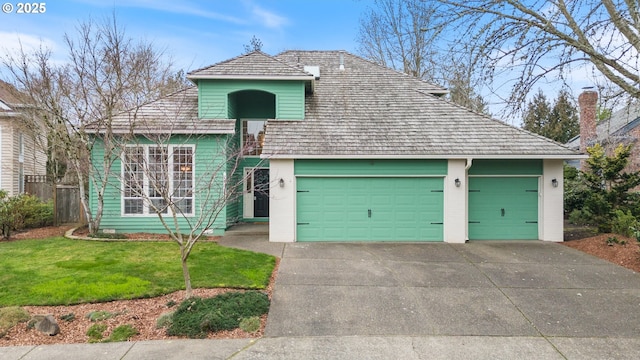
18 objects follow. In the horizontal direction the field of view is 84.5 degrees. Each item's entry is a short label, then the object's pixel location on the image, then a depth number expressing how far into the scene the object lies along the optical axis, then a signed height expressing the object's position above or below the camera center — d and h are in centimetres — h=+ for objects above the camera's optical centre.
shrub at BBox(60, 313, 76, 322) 479 -180
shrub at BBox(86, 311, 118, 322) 480 -178
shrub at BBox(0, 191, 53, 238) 1016 -86
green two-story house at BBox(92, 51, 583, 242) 1001 +50
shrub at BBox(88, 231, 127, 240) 1003 -143
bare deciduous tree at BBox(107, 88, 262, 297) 1029 +105
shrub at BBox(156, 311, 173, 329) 460 -177
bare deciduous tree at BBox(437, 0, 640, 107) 594 +257
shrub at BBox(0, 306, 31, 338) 452 -174
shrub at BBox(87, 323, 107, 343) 436 -185
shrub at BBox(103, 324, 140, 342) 435 -185
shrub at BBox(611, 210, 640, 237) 935 -95
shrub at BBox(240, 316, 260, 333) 458 -182
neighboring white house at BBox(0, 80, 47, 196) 1578 +195
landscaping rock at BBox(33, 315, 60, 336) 443 -177
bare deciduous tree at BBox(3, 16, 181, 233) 1030 +298
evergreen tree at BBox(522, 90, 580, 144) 2698 +477
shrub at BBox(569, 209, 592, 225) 1098 -99
